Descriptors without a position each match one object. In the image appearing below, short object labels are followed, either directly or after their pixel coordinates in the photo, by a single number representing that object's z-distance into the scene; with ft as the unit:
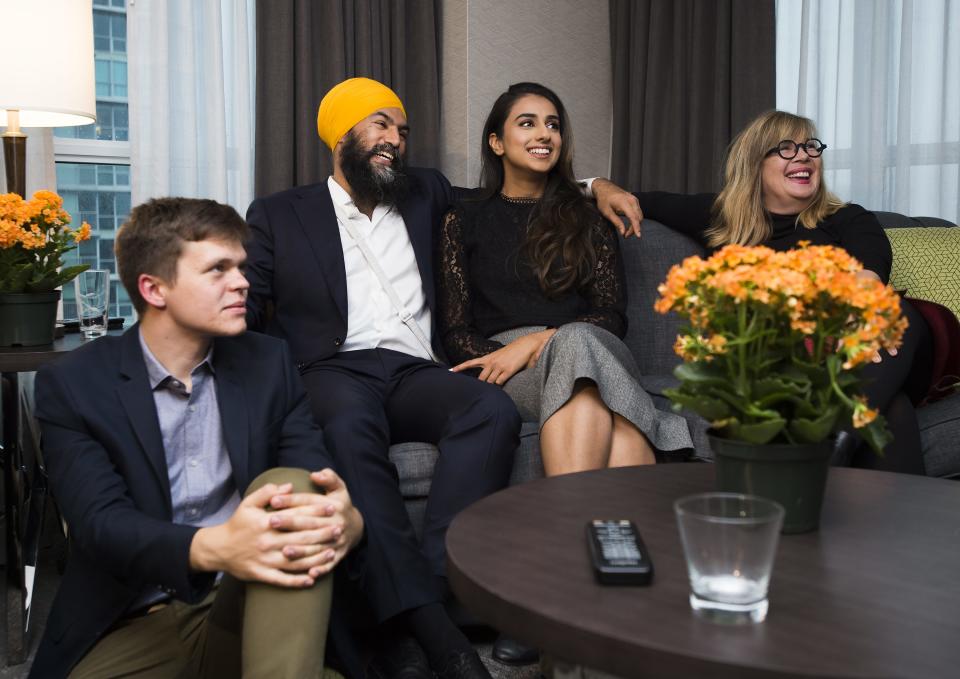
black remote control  3.65
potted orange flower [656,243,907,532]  3.92
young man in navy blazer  4.33
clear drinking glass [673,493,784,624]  3.25
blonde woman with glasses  8.98
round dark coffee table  3.09
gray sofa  7.29
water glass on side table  8.39
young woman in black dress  7.29
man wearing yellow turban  6.34
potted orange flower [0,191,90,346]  7.27
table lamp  7.99
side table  7.07
